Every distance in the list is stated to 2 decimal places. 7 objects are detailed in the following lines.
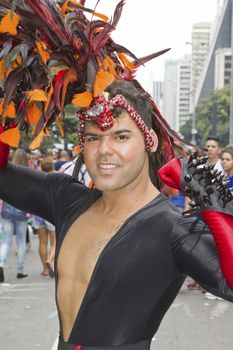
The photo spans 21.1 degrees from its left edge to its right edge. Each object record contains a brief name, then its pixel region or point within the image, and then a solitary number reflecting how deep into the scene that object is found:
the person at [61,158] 11.09
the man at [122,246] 2.00
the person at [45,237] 8.20
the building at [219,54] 91.37
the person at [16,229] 8.06
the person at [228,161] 7.51
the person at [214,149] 7.55
